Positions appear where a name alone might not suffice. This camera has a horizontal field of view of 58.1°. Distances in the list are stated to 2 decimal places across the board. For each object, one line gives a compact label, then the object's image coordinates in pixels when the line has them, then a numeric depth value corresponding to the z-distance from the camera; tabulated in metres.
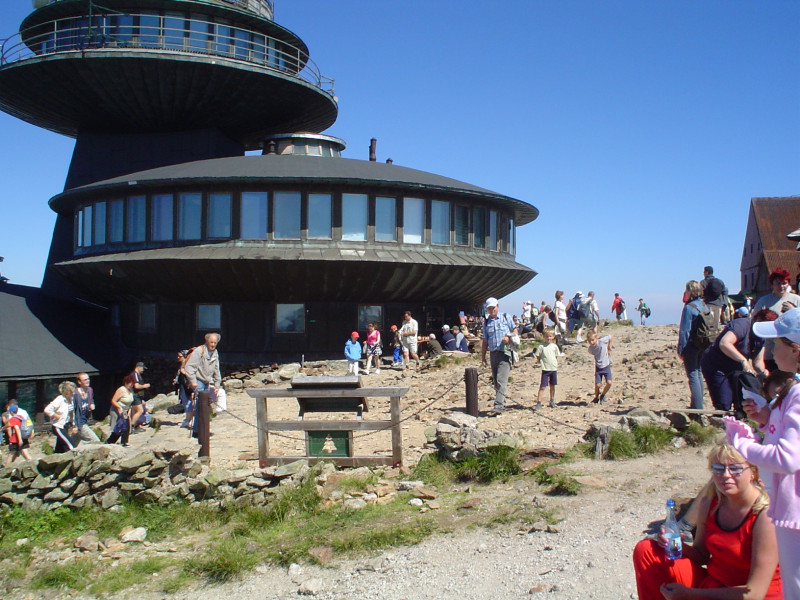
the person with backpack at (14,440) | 15.03
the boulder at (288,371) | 22.66
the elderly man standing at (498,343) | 13.25
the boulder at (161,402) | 19.29
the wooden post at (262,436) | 11.41
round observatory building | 23.80
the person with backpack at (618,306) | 35.12
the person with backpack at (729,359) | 9.15
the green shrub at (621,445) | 9.98
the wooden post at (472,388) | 13.41
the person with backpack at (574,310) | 25.12
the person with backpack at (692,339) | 10.85
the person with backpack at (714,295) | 11.09
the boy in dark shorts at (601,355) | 13.94
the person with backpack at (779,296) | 9.06
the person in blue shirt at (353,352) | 20.67
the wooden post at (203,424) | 11.68
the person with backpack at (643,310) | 35.66
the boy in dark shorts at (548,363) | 13.94
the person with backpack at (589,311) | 24.78
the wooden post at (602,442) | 10.09
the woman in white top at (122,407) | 14.20
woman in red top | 4.16
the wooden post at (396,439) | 11.09
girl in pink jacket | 3.86
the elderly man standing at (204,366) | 13.16
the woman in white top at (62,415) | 13.87
